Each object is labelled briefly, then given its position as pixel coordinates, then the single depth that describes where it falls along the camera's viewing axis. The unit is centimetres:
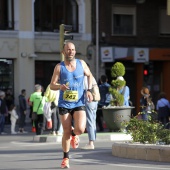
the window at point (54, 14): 3675
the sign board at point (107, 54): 3728
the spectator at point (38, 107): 2261
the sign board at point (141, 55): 3831
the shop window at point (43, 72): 3681
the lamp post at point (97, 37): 3736
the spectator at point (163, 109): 2698
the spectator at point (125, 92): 2116
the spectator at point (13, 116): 2797
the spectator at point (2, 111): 2742
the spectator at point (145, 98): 2609
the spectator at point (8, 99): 3422
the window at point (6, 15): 3553
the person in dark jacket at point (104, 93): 2350
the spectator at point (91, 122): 1584
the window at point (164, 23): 3997
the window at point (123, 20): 3888
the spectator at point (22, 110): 2882
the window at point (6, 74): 3572
